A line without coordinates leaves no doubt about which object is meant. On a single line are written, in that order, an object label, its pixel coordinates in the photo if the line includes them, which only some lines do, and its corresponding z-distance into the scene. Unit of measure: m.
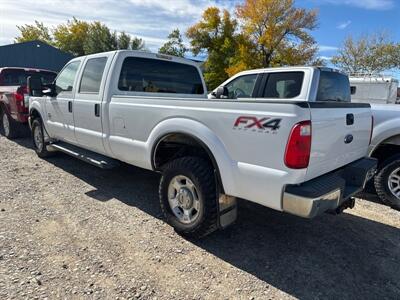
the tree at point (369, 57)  34.00
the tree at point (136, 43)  45.39
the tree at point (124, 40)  44.30
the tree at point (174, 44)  43.91
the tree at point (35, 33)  56.16
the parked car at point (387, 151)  4.47
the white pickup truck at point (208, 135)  2.43
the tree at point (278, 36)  33.09
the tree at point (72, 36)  51.34
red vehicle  7.33
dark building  26.12
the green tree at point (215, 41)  35.72
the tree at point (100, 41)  43.53
